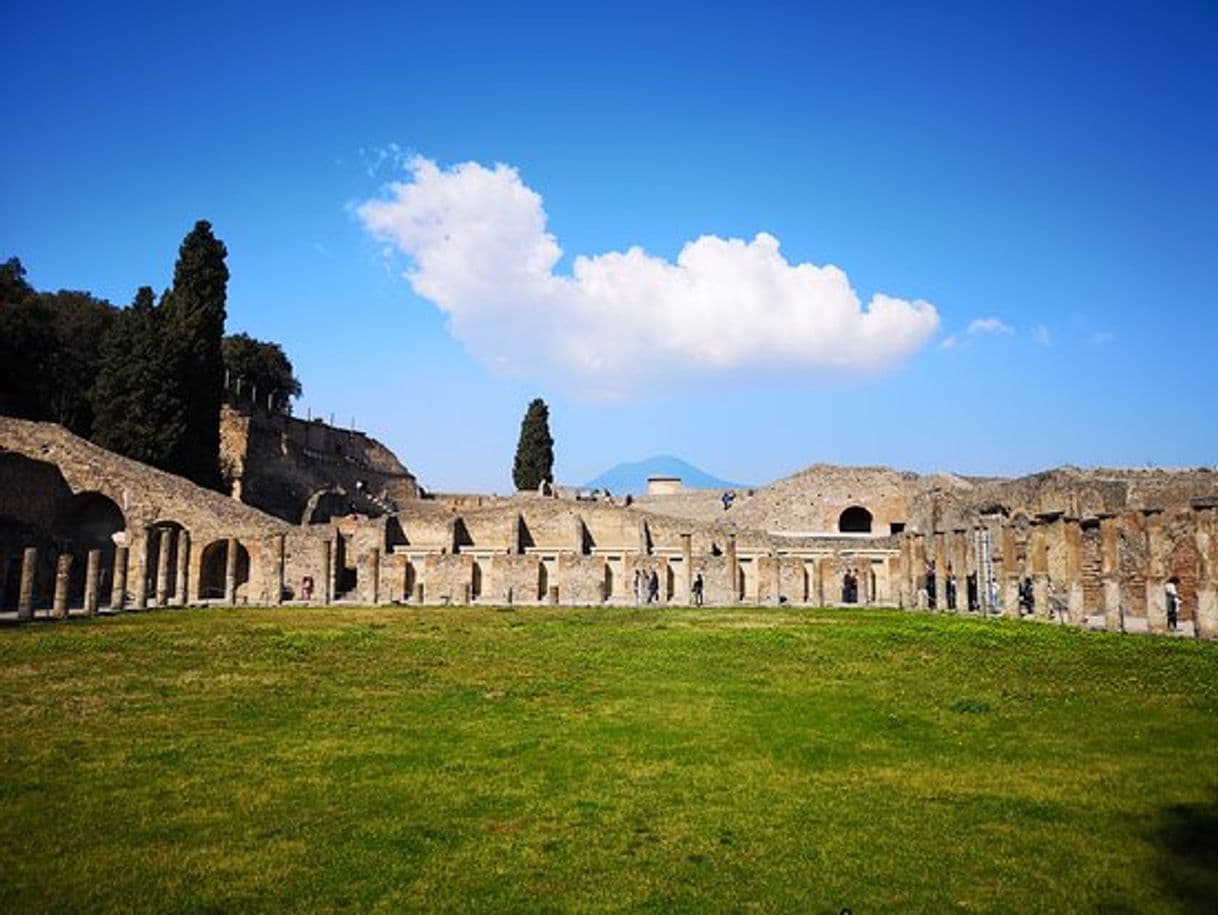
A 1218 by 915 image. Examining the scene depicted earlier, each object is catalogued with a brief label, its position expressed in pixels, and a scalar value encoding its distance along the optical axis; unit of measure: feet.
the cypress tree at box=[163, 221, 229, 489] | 130.31
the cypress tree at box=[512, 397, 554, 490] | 197.88
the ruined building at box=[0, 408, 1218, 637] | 82.89
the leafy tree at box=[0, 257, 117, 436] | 133.90
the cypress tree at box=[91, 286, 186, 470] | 125.90
